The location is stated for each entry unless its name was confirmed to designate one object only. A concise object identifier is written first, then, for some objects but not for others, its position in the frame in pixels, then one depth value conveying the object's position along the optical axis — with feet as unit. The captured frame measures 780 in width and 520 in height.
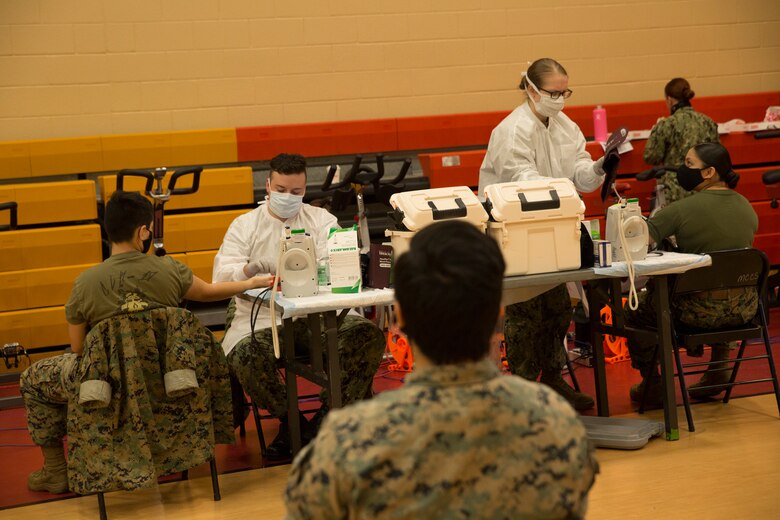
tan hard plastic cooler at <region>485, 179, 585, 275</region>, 24.29
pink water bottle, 45.12
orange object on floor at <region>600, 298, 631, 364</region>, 36.24
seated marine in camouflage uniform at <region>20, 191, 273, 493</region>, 22.13
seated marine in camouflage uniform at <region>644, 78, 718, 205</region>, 42.93
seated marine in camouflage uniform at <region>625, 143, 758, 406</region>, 27.20
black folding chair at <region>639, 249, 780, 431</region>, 26.48
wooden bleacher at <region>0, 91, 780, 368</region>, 38.29
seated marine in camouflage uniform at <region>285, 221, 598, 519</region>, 8.42
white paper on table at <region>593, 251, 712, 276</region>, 25.18
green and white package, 23.87
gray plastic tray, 25.44
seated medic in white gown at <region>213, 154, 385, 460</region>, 26.36
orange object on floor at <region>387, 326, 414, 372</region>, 36.11
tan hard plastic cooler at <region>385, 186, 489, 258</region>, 23.44
